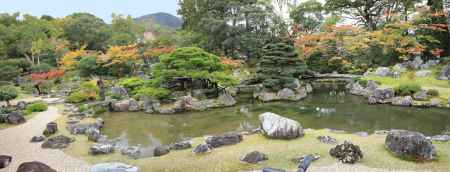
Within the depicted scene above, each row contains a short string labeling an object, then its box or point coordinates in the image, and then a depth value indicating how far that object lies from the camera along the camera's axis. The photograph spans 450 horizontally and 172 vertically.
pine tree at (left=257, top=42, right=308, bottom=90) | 16.09
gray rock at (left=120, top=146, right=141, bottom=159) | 7.61
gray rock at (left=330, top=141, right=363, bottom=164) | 6.14
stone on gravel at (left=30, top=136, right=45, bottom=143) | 8.92
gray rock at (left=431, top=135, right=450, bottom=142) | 7.39
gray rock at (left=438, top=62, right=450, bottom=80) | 16.22
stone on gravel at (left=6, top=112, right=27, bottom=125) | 11.41
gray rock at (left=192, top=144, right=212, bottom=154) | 7.15
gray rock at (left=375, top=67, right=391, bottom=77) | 18.78
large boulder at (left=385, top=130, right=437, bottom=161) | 6.11
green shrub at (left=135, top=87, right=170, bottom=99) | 14.35
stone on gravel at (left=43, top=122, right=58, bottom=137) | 9.83
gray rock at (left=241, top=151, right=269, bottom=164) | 6.46
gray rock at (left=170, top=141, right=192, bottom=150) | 7.68
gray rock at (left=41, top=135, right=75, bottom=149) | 8.29
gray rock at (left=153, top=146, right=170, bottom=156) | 7.43
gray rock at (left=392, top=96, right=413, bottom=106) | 12.98
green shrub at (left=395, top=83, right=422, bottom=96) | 13.70
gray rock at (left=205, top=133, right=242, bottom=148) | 7.62
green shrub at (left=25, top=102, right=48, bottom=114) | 13.83
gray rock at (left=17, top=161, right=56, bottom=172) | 5.82
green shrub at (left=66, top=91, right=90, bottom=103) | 17.03
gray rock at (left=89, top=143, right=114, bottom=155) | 7.63
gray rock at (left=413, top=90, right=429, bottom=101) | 13.17
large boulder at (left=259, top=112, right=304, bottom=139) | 7.88
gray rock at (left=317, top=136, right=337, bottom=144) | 7.53
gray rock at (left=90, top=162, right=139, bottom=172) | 5.31
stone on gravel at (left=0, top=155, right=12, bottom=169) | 6.78
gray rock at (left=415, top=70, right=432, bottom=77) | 17.39
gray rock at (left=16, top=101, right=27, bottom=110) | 14.61
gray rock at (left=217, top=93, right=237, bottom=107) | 14.88
